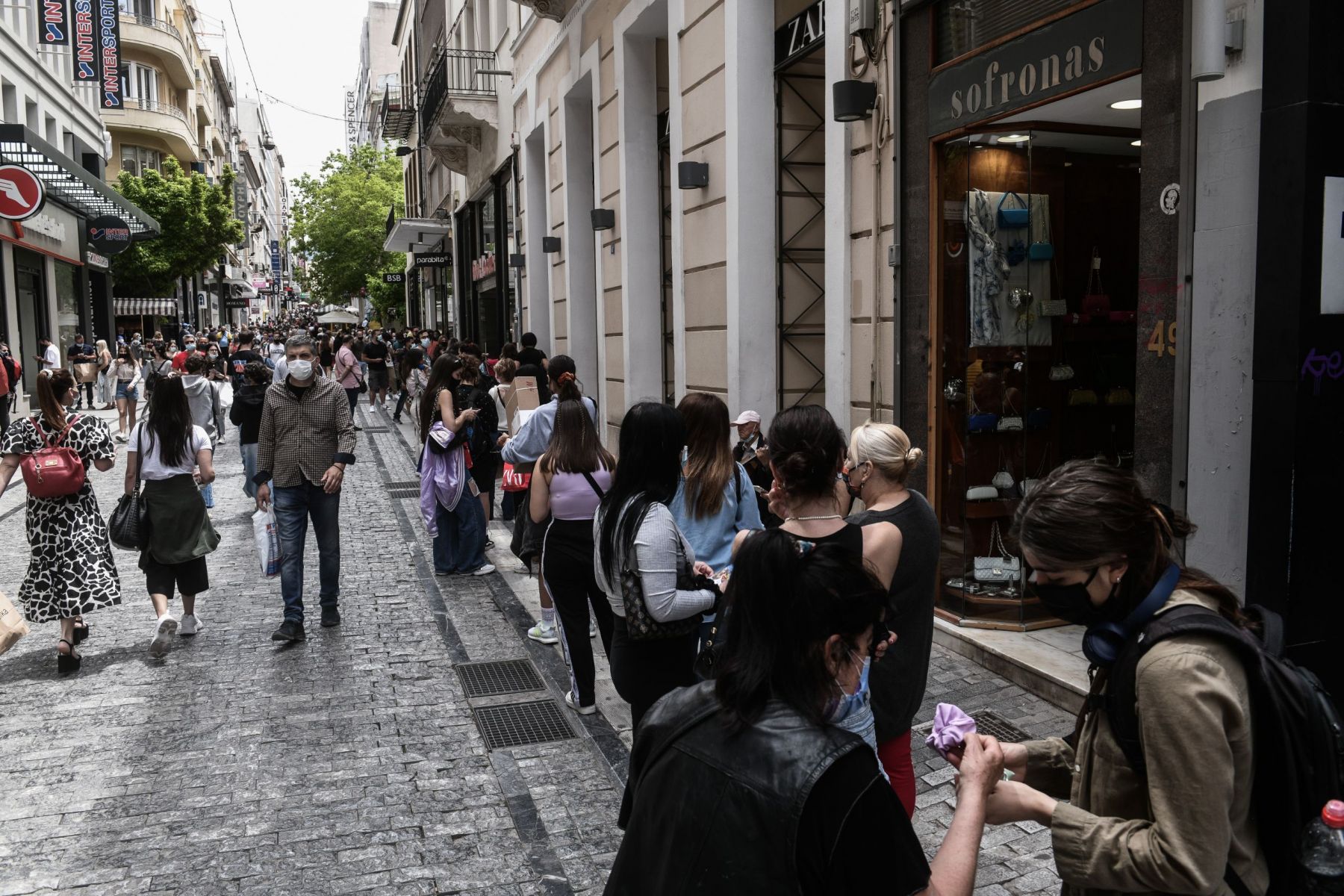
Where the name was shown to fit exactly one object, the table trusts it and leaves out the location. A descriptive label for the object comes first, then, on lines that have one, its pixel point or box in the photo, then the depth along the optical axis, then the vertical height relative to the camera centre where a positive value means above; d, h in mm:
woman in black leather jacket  1666 -680
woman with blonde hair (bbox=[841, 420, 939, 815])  3434 -816
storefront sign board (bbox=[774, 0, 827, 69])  8891 +2517
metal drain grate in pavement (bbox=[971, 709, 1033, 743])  5355 -1950
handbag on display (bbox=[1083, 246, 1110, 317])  7781 +245
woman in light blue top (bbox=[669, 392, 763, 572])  4414 -619
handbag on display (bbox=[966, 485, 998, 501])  7406 -1069
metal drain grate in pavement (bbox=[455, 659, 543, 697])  6312 -1982
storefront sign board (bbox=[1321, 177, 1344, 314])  4531 +339
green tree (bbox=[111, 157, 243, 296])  42656 +4686
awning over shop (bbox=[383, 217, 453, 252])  33812 +3533
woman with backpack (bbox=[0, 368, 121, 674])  6621 -1050
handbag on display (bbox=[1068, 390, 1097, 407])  7746 -466
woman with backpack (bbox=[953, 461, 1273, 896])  1804 -647
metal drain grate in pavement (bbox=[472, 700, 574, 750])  5535 -1983
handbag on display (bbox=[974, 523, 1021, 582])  7039 -1503
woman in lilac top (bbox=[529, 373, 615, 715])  5477 -885
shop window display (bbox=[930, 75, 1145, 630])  7078 +87
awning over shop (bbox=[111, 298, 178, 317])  44781 +1719
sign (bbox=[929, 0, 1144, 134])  5520 +1484
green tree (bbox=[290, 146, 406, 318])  63781 +6959
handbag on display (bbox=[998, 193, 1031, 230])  7223 +768
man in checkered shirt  7281 -772
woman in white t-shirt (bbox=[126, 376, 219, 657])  7105 -943
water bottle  1751 -844
